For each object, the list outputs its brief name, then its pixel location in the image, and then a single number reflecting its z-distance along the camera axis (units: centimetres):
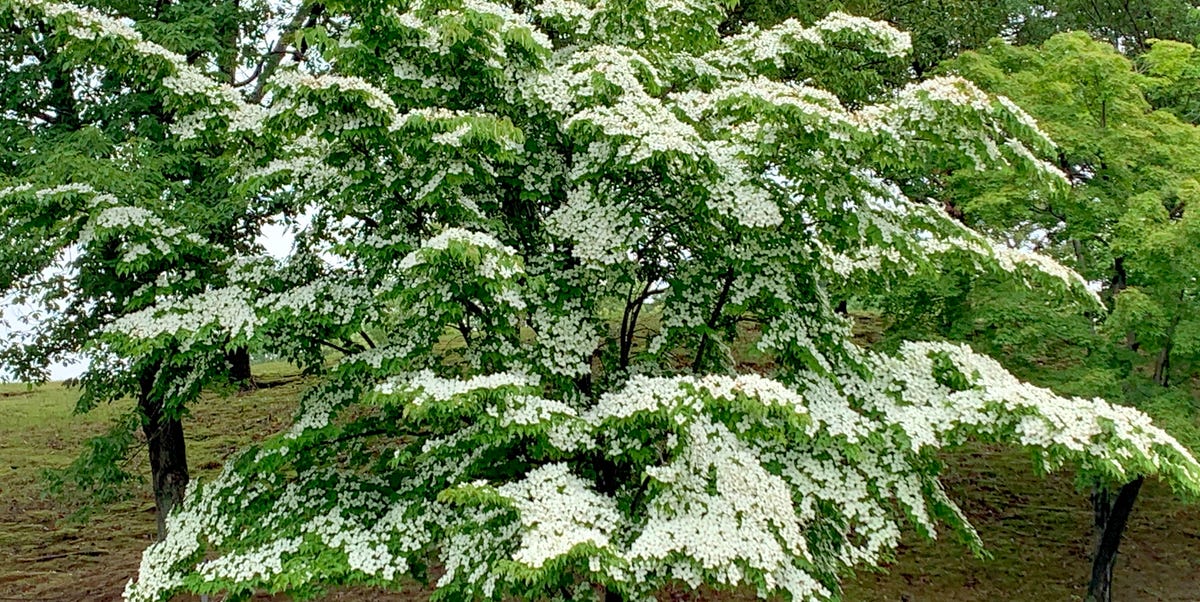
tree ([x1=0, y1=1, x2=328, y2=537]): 631
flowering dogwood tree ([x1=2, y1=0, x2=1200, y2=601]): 539
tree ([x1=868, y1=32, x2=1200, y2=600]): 820
